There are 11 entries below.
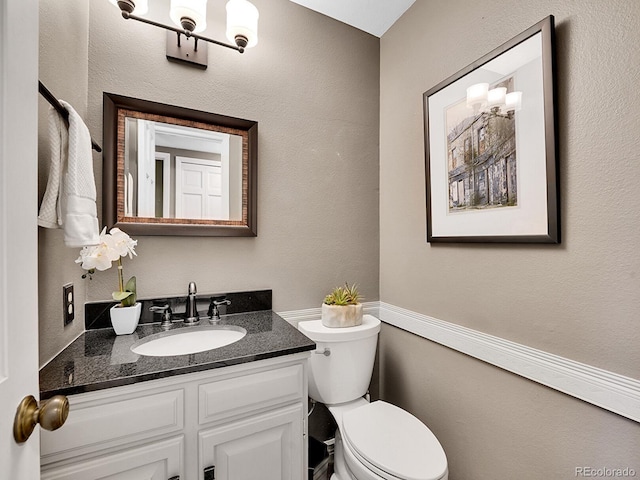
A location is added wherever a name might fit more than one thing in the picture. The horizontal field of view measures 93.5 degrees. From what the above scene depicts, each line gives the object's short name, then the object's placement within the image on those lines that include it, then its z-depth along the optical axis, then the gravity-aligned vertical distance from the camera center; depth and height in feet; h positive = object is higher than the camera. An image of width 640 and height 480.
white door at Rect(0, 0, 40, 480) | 1.48 +0.10
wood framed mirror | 4.16 +1.12
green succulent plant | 4.83 -0.90
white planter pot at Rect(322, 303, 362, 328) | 4.69 -1.14
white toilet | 3.36 -2.45
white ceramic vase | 3.80 -0.94
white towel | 2.77 +0.57
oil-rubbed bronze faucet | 4.40 -0.95
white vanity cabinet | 2.61 -1.79
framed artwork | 3.28 +1.21
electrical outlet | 3.39 -0.67
